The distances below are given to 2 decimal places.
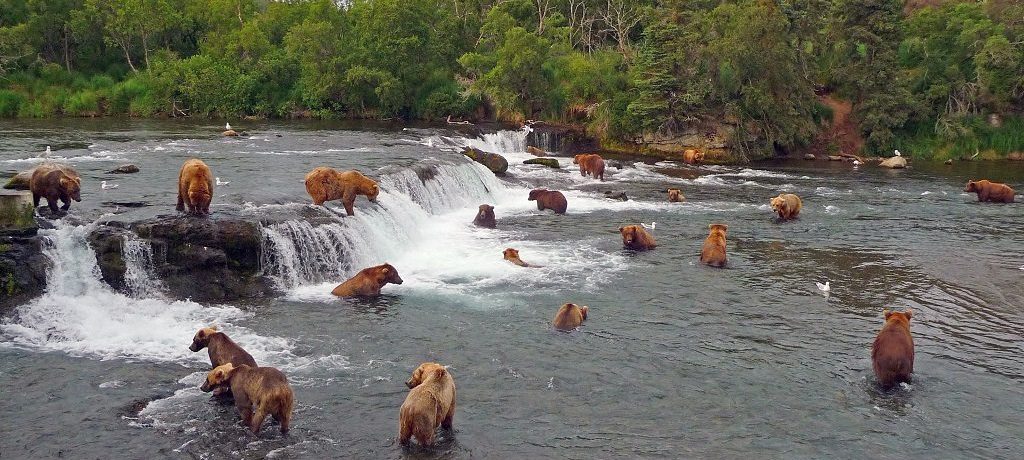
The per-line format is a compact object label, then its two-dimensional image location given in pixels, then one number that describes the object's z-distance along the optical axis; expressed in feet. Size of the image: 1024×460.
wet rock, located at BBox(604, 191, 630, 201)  90.12
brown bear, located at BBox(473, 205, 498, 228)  75.41
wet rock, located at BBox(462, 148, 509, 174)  102.83
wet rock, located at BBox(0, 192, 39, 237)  48.62
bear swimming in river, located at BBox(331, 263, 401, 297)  52.70
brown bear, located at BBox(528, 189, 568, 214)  82.38
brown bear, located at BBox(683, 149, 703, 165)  124.67
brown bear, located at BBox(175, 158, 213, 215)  54.39
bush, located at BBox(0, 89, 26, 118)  151.84
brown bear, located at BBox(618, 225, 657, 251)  66.08
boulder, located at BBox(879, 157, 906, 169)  123.24
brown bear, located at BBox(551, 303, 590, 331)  46.93
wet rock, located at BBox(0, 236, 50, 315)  46.50
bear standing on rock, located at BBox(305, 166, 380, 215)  64.39
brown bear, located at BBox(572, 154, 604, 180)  104.58
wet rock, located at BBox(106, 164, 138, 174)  75.36
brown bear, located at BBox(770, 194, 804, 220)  80.43
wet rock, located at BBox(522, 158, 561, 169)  113.40
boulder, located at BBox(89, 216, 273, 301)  50.60
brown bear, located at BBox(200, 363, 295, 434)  32.99
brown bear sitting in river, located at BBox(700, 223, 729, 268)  61.98
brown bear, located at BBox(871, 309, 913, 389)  39.01
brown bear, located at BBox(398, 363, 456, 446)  32.24
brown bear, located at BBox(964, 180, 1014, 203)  92.43
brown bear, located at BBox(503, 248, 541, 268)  60.59
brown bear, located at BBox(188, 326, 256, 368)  37.78
